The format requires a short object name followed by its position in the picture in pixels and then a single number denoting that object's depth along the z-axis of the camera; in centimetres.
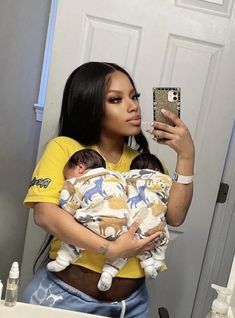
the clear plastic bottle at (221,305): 64
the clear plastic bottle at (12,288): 67
